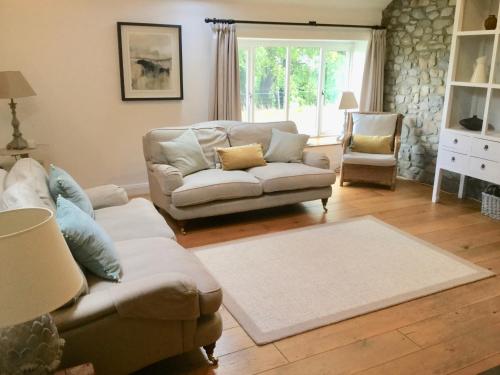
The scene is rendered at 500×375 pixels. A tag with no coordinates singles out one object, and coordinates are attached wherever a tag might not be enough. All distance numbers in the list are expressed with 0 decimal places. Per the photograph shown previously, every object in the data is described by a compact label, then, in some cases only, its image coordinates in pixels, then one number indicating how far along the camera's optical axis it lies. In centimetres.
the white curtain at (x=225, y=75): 489
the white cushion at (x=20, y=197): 199
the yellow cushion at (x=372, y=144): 529
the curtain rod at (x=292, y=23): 486
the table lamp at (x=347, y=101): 552
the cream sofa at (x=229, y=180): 382
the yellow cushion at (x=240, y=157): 430
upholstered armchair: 517
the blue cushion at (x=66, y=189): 260
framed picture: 462
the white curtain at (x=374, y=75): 580
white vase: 432
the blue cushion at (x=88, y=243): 197
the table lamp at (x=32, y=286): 105
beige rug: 267
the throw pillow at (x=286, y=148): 457
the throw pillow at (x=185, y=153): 410
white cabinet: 416
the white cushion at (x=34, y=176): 247
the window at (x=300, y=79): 555
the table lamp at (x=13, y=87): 375
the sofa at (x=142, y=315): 180
